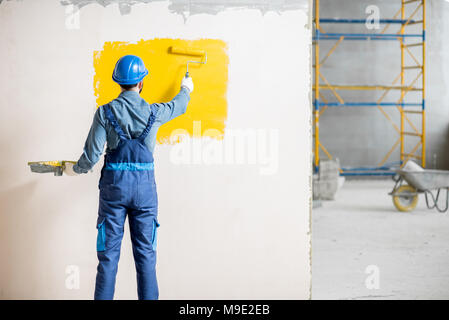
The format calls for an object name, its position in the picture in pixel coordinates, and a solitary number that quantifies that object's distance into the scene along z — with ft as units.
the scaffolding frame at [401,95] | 31.30
